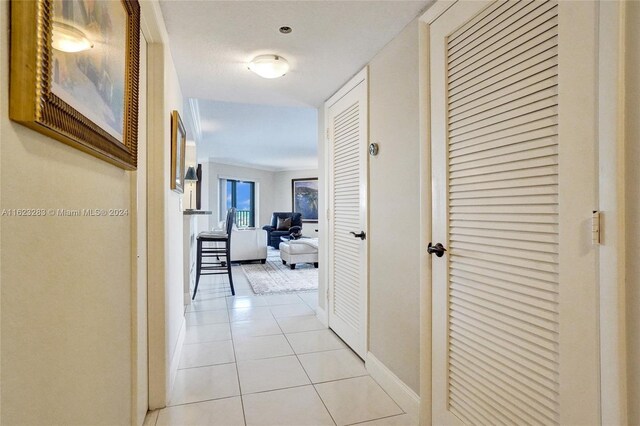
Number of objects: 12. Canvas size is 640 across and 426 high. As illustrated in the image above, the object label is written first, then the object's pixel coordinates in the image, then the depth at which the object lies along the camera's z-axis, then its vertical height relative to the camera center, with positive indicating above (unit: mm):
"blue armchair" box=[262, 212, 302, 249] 8844 -318
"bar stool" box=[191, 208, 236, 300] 4090 -308
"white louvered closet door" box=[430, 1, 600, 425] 968 +8
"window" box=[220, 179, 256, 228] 9219 +461
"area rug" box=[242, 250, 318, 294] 4527 -953
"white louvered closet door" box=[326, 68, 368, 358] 2420 +23
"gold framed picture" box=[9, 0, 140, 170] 568 +314
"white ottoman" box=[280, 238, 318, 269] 5832 -651
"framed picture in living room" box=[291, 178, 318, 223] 10086 +512
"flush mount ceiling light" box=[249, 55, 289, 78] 2239 +1009
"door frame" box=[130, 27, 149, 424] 1423 -340
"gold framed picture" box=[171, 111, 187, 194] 2253 +460
